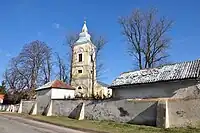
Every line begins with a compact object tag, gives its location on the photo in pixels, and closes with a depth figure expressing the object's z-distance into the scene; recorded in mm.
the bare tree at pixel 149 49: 25866
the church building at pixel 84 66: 34324
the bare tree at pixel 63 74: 34310
